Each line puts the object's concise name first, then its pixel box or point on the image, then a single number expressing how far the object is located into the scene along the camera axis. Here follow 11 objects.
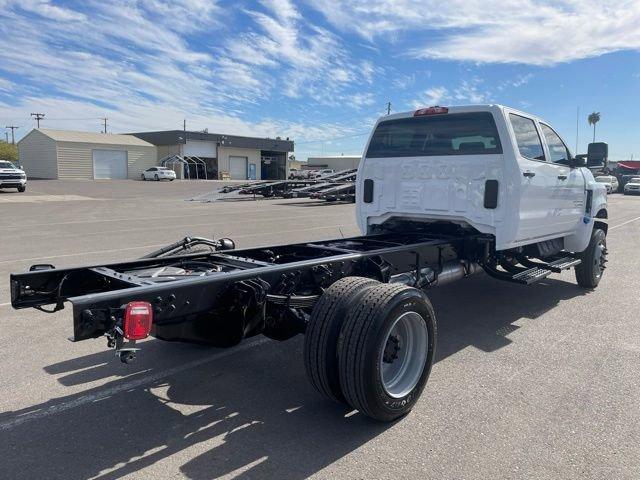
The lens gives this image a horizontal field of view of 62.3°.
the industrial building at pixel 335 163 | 100.75
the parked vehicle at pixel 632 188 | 42.84
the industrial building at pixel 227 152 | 61.53
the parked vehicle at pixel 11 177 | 29.97
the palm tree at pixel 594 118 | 115.00
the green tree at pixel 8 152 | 87.14
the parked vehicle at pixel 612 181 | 44.76
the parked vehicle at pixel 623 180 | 48.06
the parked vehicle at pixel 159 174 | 54.00
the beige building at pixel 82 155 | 53.56
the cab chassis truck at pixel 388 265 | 3.30
